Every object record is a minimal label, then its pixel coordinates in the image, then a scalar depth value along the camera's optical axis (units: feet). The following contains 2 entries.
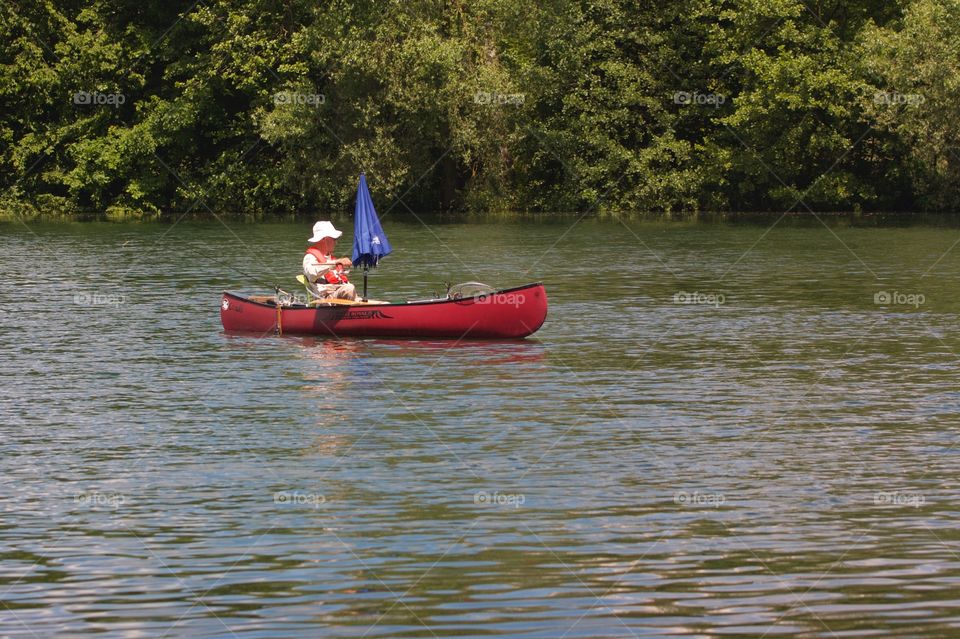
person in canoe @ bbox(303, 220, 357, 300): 90.99
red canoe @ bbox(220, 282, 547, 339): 85.71
